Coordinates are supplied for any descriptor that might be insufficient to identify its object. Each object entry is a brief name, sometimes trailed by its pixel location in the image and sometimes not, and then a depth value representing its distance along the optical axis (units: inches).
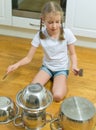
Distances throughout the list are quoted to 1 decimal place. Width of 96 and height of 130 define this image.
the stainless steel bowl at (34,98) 49.0
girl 62.4
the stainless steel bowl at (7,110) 55.2
